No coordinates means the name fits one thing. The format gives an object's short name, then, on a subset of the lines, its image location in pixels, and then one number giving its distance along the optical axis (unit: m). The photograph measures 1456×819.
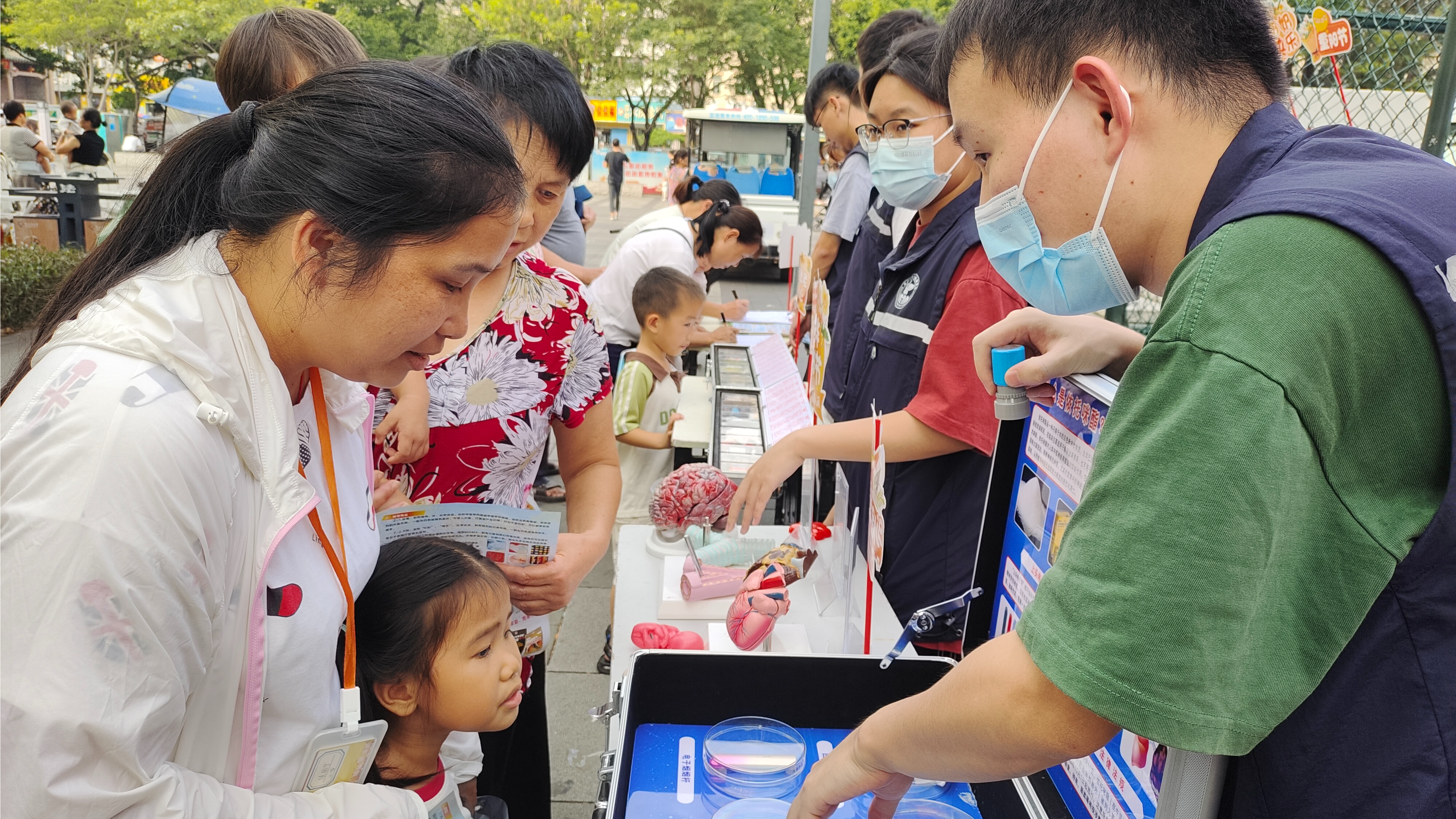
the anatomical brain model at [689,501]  2.23
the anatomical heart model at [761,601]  1.85
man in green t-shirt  0.69
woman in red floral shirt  1.76
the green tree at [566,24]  24.66
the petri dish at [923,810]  1.28
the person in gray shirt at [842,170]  4.38
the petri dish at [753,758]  1.34
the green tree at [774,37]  23.86
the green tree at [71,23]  23.33
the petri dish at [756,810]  1.30
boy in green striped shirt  3.81
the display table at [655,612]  1.94
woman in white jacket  0.78
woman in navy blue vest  1.90
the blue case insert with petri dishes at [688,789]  1.30
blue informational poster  1.01
